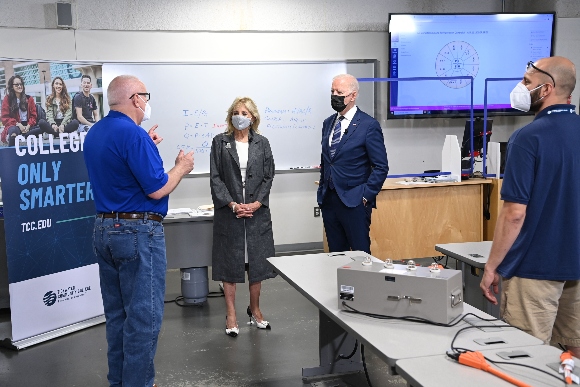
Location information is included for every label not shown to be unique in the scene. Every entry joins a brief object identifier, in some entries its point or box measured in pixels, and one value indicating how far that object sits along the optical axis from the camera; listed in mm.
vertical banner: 3965
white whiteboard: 6129
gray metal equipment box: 2049
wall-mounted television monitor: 6539
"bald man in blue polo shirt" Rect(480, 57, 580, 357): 2334
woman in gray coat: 4086
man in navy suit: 3879
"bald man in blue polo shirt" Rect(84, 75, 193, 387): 2777
